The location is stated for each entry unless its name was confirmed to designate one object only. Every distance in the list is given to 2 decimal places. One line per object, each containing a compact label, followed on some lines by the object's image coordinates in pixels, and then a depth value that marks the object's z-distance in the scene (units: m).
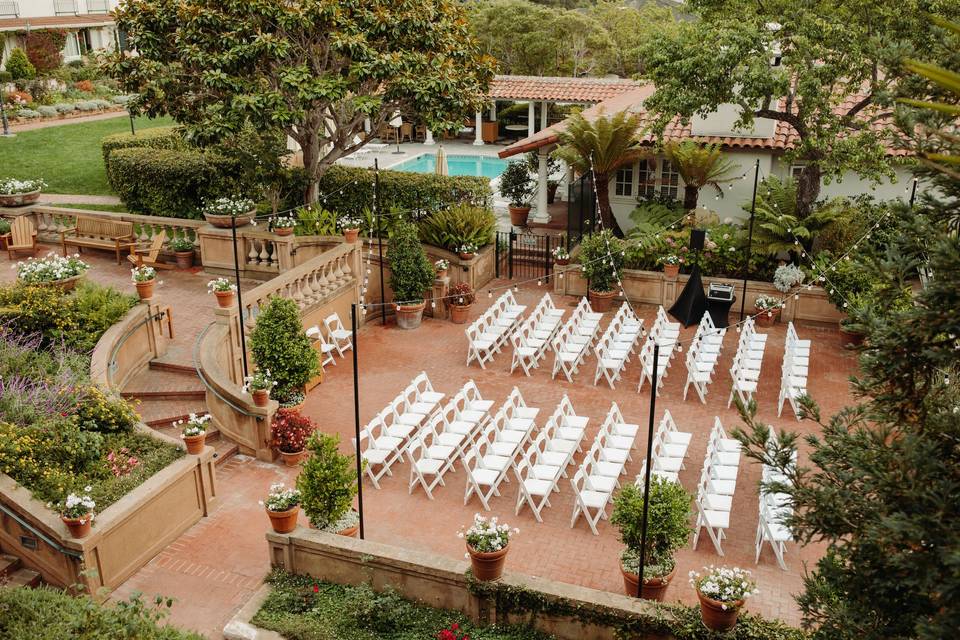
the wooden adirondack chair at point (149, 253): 18.17
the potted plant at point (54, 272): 14.68
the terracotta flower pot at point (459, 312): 18.20
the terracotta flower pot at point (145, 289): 14.29
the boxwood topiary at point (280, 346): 13.04
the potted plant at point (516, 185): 24.69
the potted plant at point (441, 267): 18.66
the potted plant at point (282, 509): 9.83
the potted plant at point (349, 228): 17.48
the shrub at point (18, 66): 36.72
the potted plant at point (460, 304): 18.19
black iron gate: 20.55
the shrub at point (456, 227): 19.42
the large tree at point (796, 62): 15.77
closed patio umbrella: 25.05
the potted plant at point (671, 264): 18.56
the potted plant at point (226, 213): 18.19
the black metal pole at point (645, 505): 8.46
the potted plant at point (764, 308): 17.41
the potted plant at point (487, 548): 8.88
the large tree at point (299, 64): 16.81
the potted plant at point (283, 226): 17.38
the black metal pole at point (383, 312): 18.20
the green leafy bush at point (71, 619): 7.34
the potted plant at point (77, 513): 9.34
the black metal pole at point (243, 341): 13.80
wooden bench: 18.91
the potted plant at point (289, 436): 12.62
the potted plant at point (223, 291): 13.78
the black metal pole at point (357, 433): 9.87
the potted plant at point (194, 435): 10.95
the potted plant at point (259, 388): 12.52
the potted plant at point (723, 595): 8.09
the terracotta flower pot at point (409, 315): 17.84
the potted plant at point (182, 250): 18.69
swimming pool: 34.12
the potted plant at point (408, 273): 17.61
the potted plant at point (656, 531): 9.31
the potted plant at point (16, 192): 20.05
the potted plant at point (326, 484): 10.02
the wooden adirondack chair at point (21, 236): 19.08
